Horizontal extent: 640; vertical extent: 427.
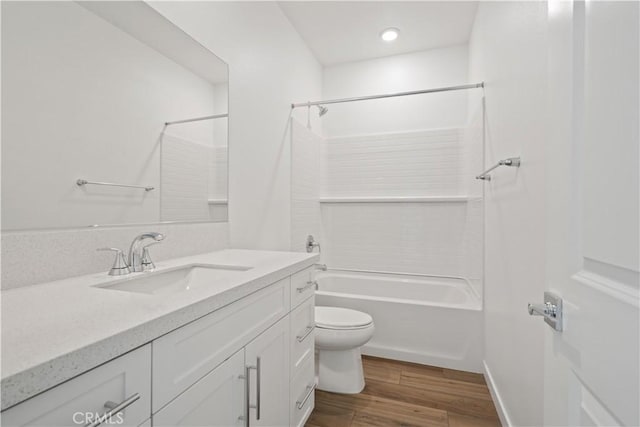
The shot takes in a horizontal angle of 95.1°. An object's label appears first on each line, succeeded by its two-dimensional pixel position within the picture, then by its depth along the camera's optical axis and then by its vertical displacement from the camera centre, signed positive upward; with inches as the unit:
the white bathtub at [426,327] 82.8 -34.3
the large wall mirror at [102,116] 33.2 +13.5
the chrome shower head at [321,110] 109.9 +37.7
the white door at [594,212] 15.1 -0.1
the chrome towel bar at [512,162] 52.0 +9.1
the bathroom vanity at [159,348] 17.7 -11.2
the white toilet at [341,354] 71.9 -36.7
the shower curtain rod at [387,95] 88.1 +38.5
